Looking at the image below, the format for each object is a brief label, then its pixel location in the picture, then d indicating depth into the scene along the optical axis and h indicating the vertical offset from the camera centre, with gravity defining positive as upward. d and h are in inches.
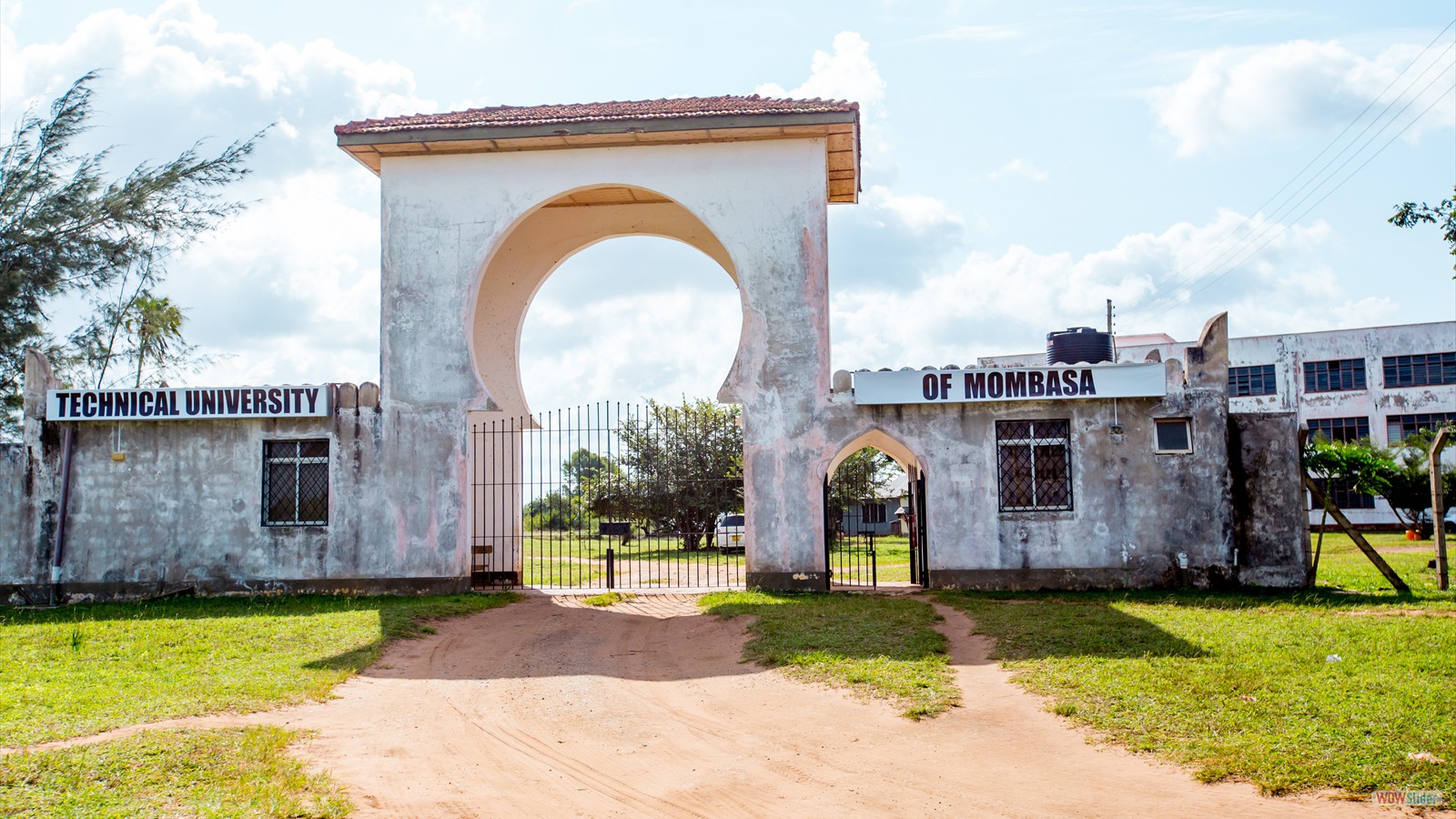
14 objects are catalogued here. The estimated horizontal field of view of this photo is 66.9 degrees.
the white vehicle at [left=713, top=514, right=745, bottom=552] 1279.5 -43.0
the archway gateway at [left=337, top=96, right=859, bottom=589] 705.6 +166.0
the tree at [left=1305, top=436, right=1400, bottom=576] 793.6 +14.1
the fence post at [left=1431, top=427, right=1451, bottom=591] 685.3 -22.8
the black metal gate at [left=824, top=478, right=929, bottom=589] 764.0 -59.7
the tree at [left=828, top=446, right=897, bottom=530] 1462.8 +19.5
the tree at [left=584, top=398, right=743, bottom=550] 1422.2 +27.5
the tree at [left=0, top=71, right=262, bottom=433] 951.0 +252.6
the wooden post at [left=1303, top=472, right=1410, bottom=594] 657.0 -36.5
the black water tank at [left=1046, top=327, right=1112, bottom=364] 790.5 +103.0
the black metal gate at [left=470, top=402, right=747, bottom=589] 805.9 -3.9
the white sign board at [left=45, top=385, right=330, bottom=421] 723.4 +66.6
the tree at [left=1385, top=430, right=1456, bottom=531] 1423.5 -1.4
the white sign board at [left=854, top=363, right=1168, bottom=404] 697.0 +67.4
